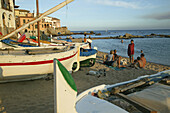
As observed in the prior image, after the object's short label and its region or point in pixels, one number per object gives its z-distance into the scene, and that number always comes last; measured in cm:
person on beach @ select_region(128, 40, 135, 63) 1187
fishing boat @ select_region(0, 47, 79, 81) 645
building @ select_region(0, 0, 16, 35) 2262
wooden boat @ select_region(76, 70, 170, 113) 276
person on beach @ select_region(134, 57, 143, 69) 1157
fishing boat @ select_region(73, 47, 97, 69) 1129
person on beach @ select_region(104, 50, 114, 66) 1216
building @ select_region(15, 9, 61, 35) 5259
